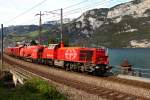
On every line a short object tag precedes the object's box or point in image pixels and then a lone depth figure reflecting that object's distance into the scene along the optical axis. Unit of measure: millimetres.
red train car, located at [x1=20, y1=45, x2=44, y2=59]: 34975
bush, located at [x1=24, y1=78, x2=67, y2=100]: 12672
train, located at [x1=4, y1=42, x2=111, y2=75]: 21942
